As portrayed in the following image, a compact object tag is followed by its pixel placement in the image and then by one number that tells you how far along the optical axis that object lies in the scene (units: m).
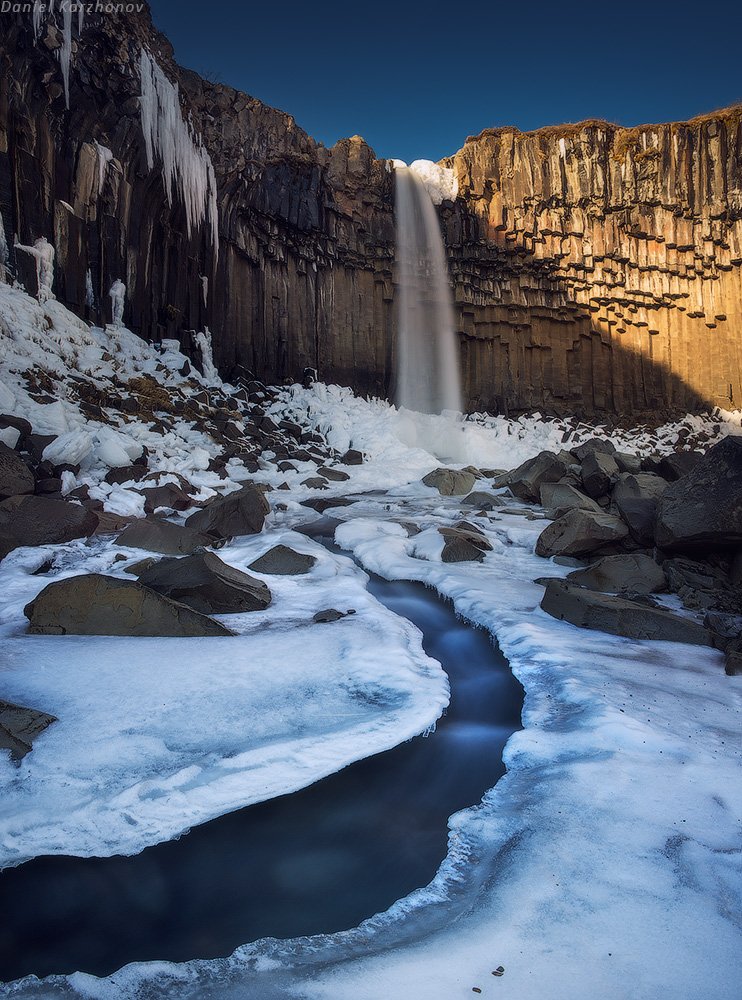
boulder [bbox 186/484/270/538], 7.96
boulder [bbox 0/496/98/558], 6.47
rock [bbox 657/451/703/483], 9.71
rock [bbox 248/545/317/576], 6.27
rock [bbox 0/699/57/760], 2.66
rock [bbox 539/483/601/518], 9.08
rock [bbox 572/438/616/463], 10.89
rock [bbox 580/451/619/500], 9.70
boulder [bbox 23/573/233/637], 4.21
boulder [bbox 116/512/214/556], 6.77
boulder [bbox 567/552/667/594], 5.66
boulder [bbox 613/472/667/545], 6.43
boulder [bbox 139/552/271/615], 4.86
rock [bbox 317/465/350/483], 13.95
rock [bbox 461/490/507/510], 10.57
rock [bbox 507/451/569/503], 10.78
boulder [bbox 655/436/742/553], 5.37
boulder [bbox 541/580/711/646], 4.41
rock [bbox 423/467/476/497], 13.04
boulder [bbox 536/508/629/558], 6.62
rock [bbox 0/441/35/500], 7.20
